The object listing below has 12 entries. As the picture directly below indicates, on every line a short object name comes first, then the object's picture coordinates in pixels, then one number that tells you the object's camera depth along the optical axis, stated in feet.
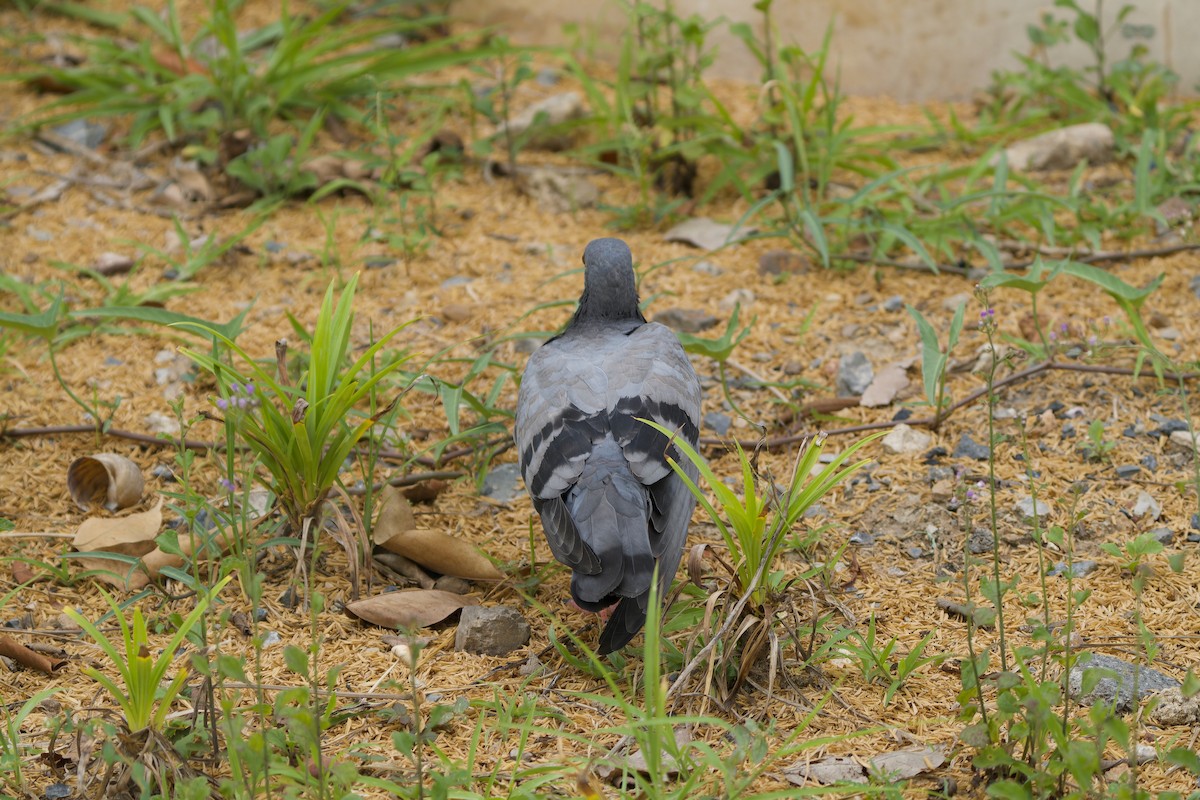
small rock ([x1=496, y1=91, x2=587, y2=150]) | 36.47
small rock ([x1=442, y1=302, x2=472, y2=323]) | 28.91
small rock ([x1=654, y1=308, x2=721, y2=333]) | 28.30
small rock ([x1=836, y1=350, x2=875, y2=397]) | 25.98
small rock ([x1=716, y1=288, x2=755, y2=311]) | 29.27
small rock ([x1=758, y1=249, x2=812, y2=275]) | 30.58
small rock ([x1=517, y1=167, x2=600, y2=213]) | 34.17
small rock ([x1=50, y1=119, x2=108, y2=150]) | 36.70
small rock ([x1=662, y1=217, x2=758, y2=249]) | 31.68
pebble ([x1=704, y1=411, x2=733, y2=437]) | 25.08
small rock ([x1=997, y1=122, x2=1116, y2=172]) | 34.35
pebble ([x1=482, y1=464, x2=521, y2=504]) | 23.76
